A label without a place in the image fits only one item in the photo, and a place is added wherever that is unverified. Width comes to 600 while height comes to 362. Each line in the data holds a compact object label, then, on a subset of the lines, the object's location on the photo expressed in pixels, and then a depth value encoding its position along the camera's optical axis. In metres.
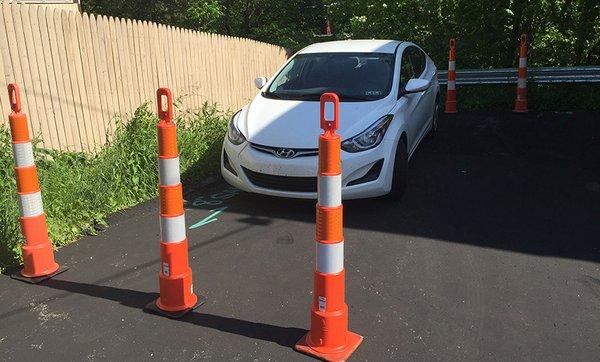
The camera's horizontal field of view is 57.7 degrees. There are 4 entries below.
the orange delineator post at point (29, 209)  3.90
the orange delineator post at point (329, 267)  2.87
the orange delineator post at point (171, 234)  3.35
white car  5.20
